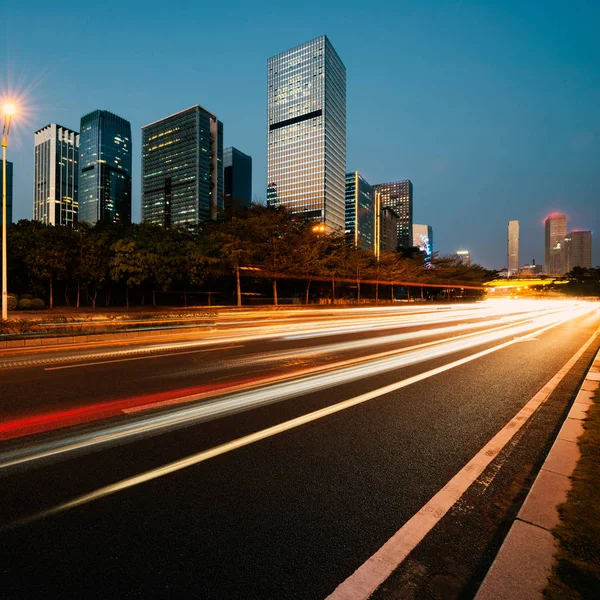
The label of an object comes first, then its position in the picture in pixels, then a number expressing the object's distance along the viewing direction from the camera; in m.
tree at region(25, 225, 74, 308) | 31.61
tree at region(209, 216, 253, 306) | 31.02
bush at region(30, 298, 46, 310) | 28.95
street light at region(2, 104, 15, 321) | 15.56
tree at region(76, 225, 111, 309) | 32.69
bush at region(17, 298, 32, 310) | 28.02
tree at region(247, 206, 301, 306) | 34.81
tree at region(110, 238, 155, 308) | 30.73
